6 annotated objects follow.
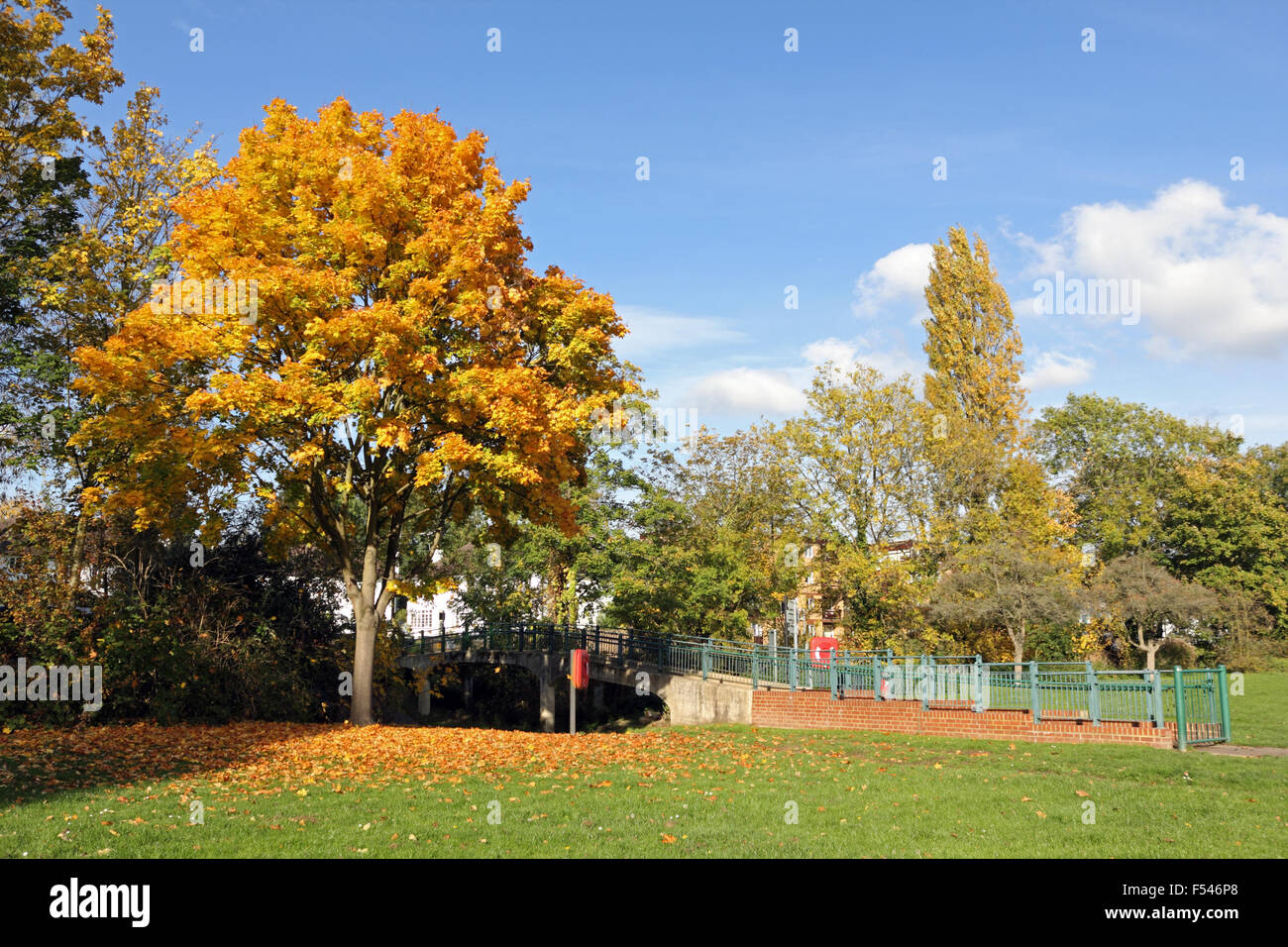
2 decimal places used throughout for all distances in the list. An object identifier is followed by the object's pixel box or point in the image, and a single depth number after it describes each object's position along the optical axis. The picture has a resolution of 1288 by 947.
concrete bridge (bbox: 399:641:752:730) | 25.27
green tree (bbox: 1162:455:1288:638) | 43.56
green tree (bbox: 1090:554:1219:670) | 37.41
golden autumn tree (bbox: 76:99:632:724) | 16.84
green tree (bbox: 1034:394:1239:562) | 48.19
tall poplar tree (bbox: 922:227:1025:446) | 42.16
